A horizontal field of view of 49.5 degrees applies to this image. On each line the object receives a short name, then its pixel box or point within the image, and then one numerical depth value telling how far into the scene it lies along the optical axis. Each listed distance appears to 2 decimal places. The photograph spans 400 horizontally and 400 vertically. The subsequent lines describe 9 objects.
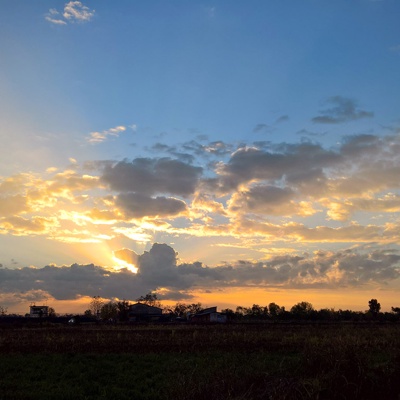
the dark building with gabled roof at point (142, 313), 122.65
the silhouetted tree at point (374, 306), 162.48
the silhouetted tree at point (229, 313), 144.44
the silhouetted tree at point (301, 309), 145.14
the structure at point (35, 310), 151.02
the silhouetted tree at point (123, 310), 121.62
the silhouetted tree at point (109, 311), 154.12
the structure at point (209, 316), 118.31
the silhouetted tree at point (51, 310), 183.68
